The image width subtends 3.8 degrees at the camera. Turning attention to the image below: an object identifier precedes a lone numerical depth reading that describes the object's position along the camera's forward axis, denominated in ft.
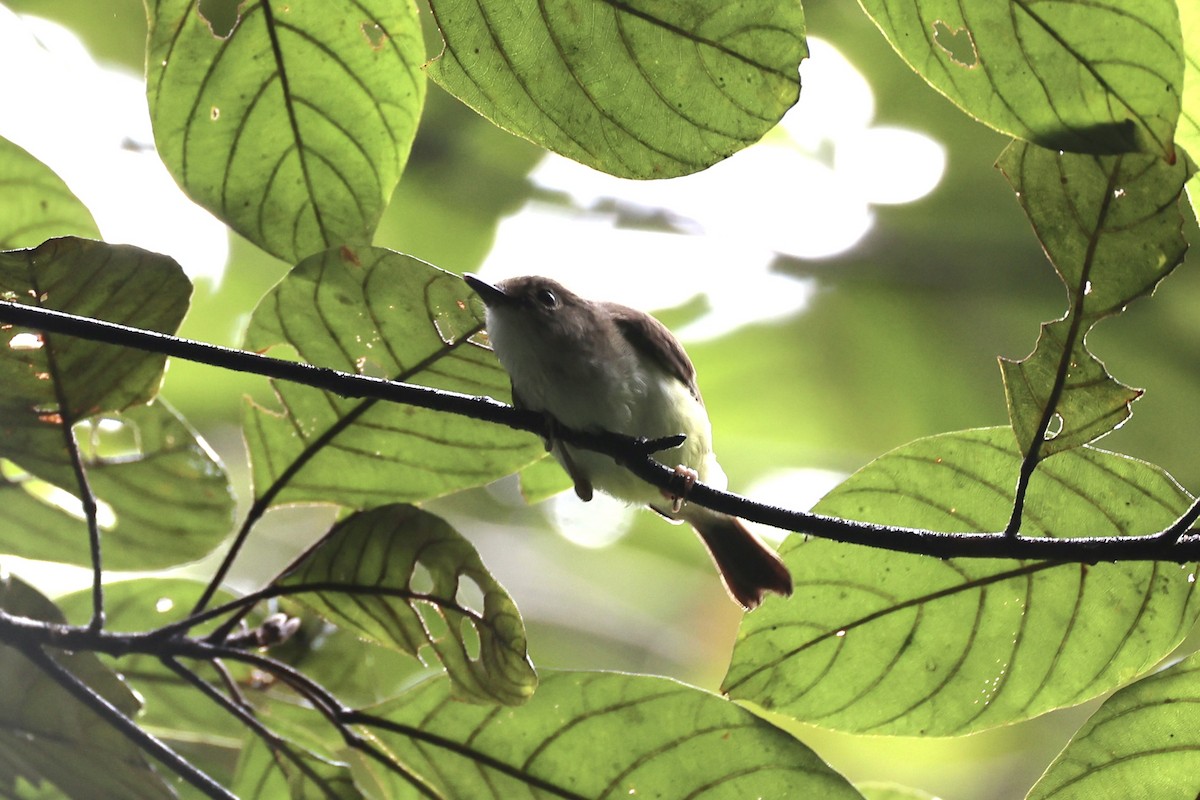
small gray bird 20.71
